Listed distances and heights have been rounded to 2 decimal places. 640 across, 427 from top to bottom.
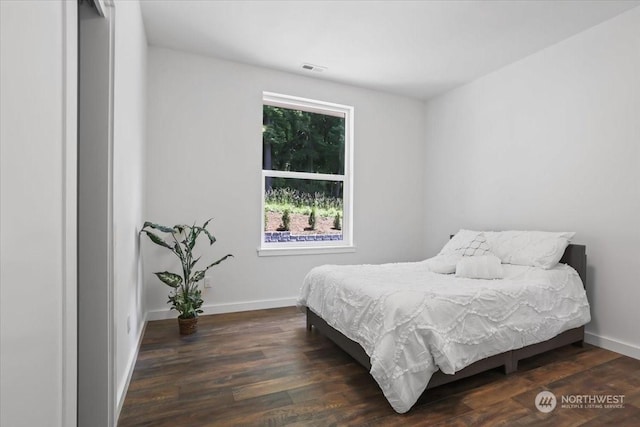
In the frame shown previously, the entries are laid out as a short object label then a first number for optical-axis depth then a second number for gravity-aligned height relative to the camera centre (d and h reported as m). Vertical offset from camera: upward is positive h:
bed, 1.91 -0.71
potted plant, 3.04 -0.66
